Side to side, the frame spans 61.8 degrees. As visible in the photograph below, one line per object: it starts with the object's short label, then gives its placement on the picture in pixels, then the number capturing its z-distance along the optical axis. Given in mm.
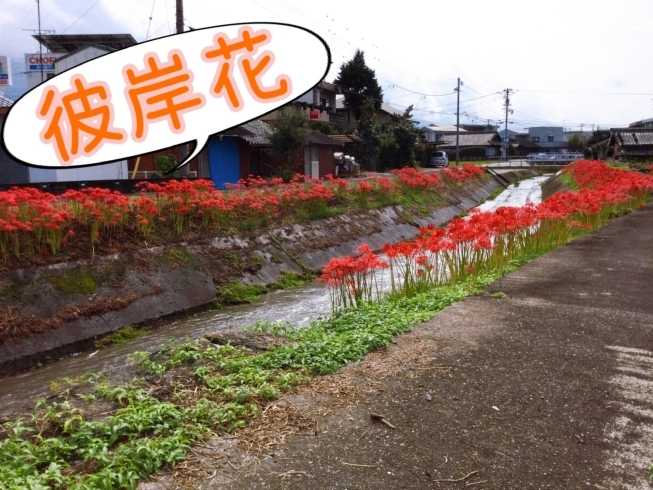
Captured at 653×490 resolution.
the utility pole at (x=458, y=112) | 58219
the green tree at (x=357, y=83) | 47875
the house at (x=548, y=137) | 88312
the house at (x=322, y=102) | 38656
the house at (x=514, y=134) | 90650
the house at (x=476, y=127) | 95112
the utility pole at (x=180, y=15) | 16578
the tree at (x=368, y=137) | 39438
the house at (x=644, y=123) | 69438
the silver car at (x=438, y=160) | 52844
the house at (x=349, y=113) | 46750
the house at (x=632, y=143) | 41969
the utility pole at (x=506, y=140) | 73000
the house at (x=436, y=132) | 77762
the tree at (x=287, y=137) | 24109
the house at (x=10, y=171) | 17812
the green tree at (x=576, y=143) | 76988
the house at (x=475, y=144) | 71750
